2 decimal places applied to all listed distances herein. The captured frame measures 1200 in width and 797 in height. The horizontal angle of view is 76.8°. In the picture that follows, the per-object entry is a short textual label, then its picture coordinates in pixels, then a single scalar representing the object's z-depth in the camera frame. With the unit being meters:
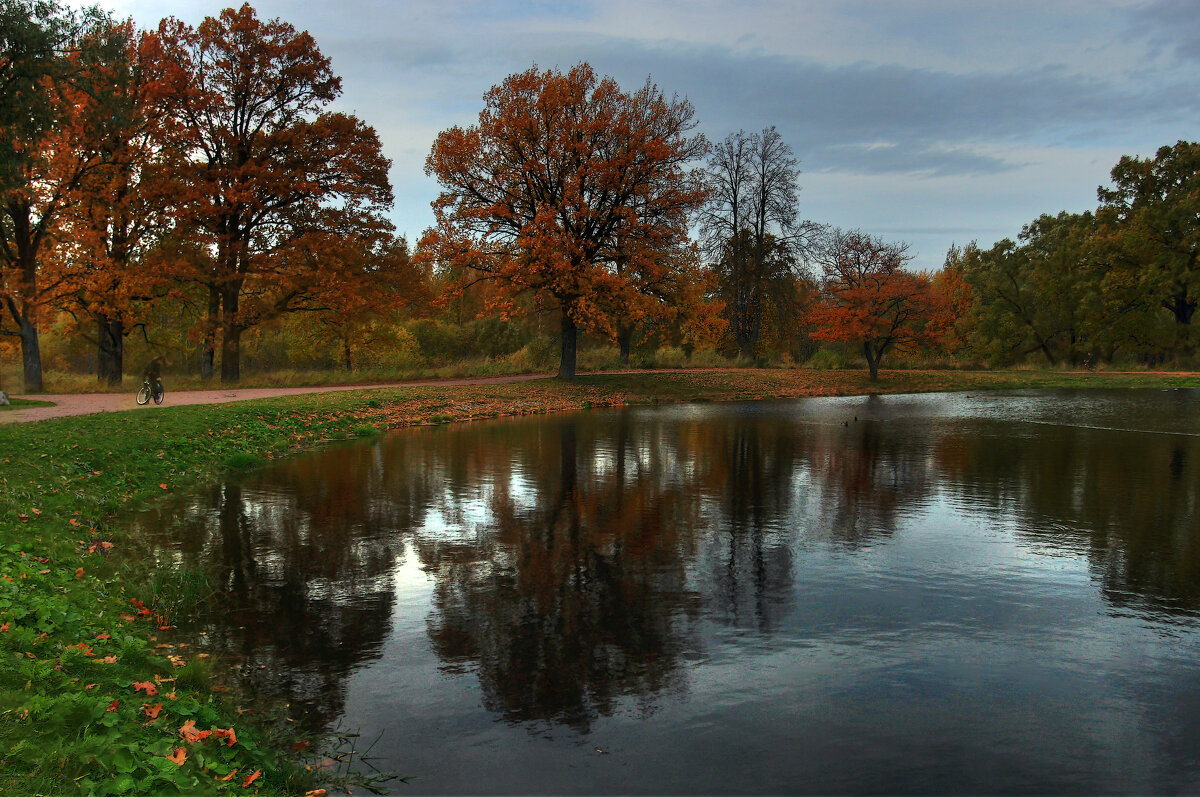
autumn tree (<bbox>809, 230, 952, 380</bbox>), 39.53
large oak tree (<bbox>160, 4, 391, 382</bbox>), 31.30
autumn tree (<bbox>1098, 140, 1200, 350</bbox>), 47.09
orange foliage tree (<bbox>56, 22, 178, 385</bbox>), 29.28
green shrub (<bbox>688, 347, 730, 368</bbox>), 47.89
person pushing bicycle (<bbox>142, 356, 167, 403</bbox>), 23.48
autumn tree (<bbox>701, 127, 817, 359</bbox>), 50.56
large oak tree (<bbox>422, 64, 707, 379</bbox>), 31.61
